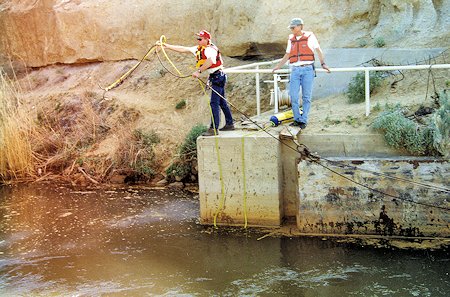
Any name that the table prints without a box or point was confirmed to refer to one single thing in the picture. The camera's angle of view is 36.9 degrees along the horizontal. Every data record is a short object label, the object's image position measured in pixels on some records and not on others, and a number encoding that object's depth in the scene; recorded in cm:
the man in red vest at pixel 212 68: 1150
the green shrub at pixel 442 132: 1057
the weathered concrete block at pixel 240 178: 1131
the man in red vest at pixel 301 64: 1149
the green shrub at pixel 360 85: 1312
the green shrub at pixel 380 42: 1485
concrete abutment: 1057
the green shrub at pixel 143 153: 1500
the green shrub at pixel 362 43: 1529
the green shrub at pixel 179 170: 1452
